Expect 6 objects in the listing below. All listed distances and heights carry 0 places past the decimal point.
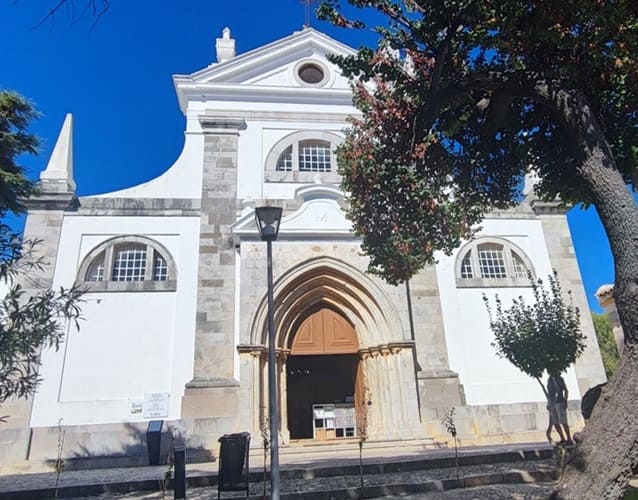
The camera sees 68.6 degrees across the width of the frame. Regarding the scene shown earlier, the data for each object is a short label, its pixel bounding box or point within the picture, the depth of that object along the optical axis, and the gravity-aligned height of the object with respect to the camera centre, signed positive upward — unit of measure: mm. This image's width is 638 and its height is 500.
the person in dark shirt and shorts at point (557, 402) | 12278 +366
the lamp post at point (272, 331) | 5668 +1313
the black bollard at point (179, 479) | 6738 -602
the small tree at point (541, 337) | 11047 +1830
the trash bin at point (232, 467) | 6609 -466
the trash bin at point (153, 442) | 10852 -136
